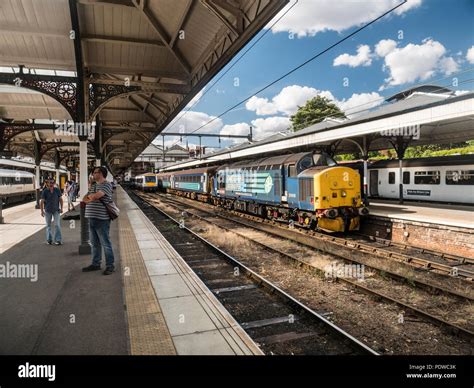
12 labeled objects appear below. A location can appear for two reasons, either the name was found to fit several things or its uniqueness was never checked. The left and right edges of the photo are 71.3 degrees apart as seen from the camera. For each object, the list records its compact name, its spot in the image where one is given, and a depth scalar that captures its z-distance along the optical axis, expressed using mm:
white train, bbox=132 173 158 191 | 49344
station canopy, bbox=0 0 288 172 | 7951
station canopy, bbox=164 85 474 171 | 11062
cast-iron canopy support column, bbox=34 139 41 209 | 25836
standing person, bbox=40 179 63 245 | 9289
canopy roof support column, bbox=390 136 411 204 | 17531
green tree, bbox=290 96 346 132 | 48906
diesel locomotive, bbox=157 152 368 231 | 12148
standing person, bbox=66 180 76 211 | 18938
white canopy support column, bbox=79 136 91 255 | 8297
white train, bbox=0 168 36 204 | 23562
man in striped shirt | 6656
